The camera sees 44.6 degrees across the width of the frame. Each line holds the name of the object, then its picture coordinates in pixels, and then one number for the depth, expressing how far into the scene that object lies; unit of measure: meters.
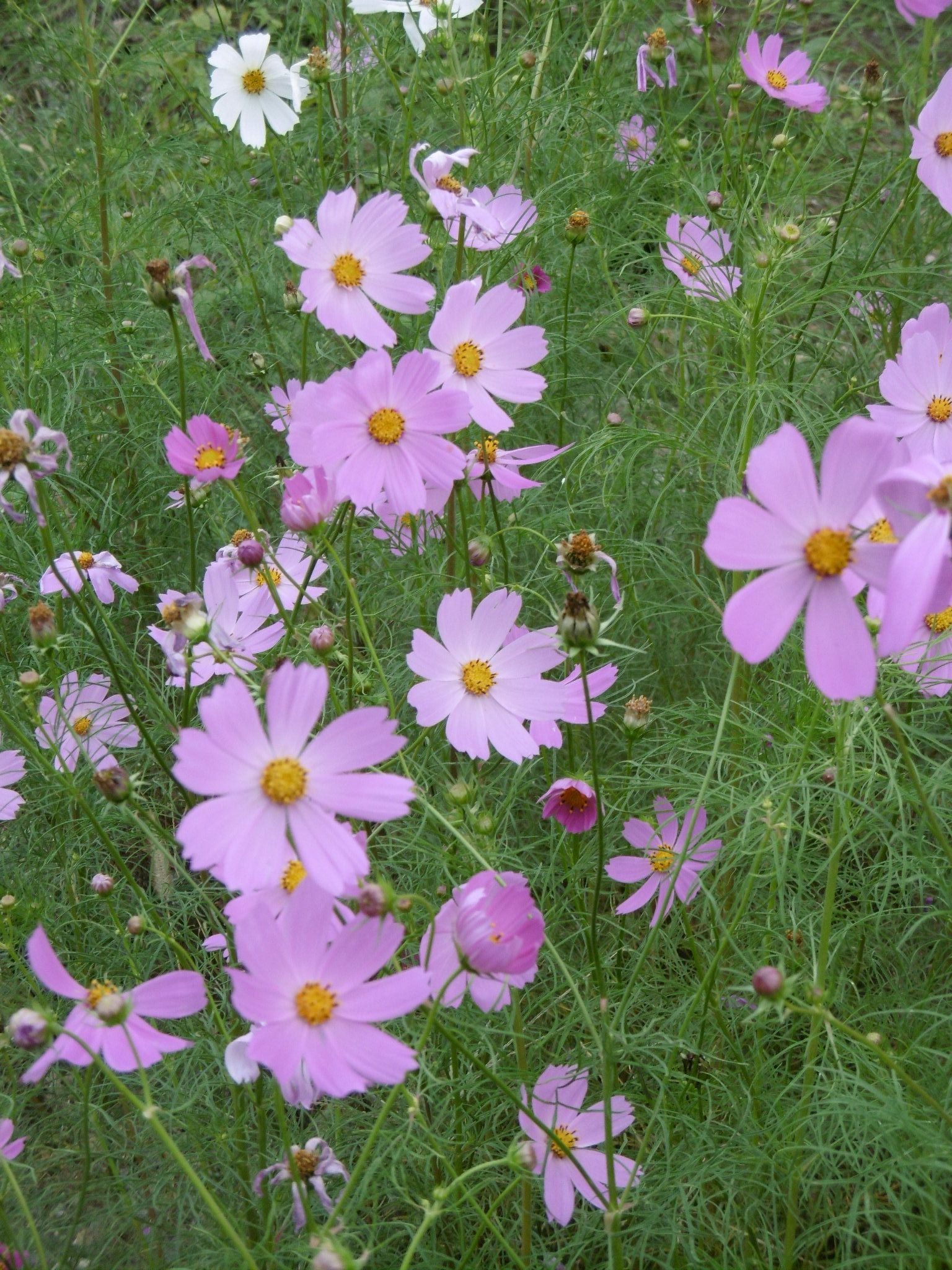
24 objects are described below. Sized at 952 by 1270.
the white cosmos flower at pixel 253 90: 1.60
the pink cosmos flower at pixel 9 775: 1.21
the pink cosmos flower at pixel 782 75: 1.45
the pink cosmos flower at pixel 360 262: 1.00
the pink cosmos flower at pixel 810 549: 0.61
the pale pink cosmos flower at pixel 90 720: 1.24
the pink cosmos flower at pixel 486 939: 0.67
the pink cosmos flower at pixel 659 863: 1.12
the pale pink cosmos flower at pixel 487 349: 1.05
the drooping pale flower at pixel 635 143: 1.74
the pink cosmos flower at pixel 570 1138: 0.97
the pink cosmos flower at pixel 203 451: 0.94
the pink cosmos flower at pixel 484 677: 1.02
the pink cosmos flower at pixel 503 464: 1.14
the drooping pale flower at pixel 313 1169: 0.84
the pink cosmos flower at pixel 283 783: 0.65
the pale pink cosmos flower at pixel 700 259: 1.23
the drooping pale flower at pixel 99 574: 1.27
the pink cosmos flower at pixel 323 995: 0.64
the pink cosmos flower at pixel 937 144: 1.33
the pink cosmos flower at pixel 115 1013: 0.68
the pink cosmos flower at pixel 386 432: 0.86
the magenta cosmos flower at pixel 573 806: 1.04
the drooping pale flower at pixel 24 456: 0.85
